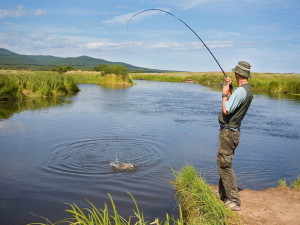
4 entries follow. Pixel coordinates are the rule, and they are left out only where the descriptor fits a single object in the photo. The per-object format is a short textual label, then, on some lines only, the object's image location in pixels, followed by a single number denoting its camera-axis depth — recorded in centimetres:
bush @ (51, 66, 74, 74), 5642
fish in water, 745
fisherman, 460
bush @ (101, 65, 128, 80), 3794
